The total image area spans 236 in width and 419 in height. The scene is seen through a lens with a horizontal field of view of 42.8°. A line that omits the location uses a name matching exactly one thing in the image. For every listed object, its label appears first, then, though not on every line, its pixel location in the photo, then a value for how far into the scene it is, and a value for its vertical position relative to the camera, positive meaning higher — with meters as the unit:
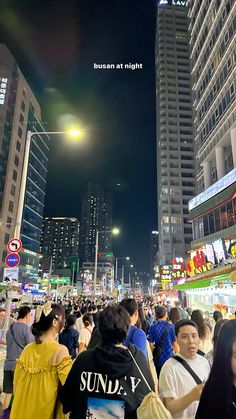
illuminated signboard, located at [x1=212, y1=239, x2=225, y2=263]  23.64 +3.84
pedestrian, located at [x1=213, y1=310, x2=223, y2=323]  7.75 -0.38
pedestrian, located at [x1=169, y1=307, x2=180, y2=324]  8.23 -0.43
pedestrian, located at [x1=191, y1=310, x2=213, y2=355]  5.85 -0.63
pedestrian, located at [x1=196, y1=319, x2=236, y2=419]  2.03 -0.56
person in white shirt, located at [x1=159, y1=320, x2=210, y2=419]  2.75 -0.77
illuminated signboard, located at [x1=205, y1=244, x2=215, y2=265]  25.69 +3.85
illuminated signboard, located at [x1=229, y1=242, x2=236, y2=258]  22.14 +3.65
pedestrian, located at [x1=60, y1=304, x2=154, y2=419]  2.57 -0.70
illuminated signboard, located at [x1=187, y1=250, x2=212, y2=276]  28.10 +3.41
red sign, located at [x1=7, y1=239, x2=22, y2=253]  11.34 +1.80
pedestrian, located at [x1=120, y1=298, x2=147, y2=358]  4.62 -0.59
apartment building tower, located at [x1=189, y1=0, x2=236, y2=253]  38.38 +27.26
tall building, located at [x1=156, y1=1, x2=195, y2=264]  97.06 +57.42
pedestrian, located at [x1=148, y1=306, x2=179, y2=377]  6.62 -0.89
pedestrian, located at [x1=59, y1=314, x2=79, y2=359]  7.73 -1.00
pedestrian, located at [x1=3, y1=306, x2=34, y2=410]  5.99 -0.94
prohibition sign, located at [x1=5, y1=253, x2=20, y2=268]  11.31 +1.30
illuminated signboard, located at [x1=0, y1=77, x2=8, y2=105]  72.69 +48.19
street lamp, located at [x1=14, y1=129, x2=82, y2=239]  12.15 +4.43
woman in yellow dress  3.11 -0.86
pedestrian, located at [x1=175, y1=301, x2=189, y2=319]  10.30 -0.50
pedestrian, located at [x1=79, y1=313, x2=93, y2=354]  7.76 -0.88
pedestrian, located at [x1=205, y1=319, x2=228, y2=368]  3.97 -0.54
